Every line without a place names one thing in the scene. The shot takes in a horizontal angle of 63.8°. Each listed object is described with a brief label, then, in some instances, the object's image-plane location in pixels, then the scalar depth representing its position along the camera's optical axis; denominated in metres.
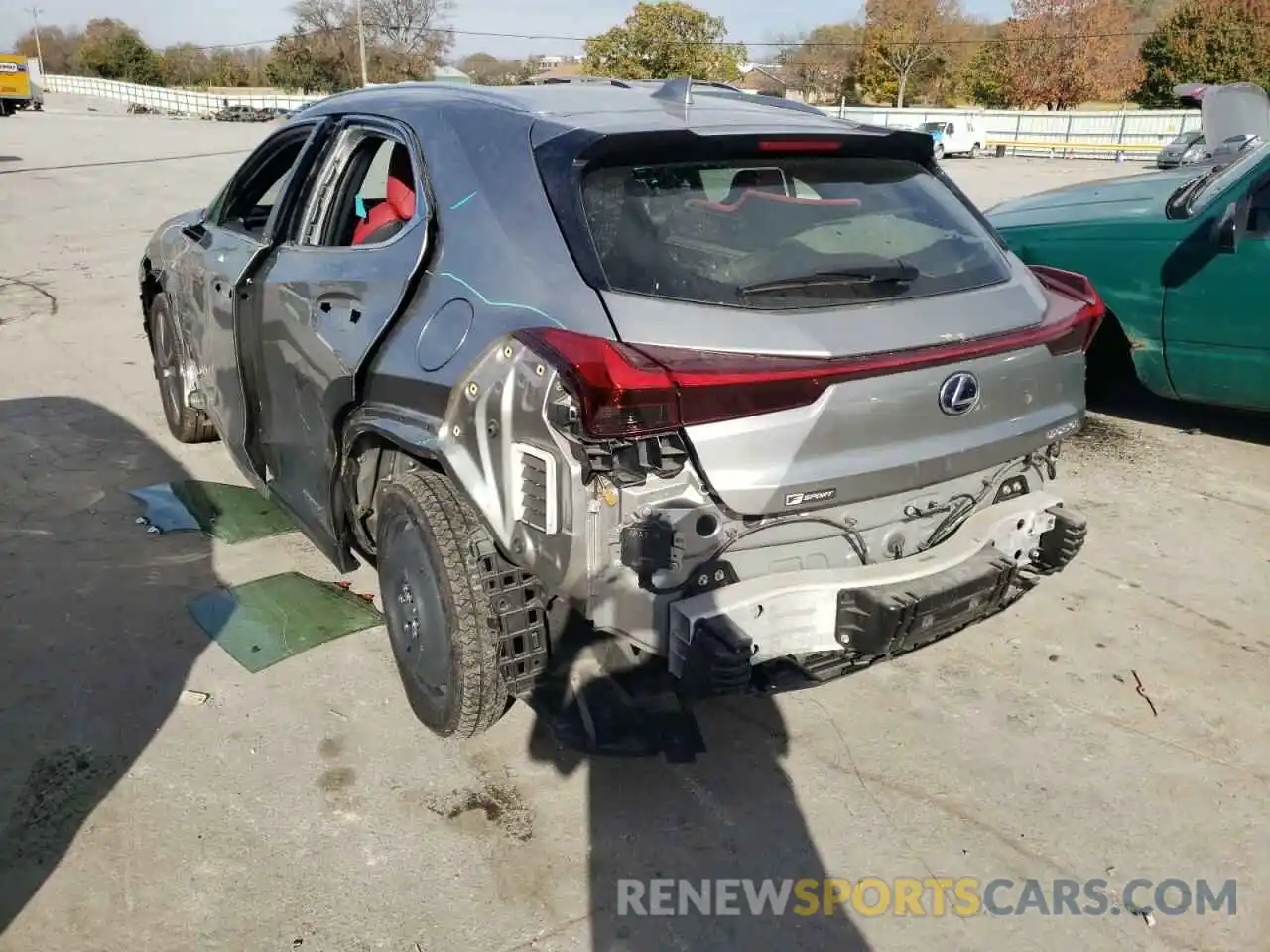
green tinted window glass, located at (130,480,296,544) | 4.50
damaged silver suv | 2.38
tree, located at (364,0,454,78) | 67.94
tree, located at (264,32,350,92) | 69.69
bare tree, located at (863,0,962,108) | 61.94
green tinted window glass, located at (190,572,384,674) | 3.61
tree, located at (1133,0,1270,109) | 48.31
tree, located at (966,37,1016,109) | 60.22
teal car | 5.13
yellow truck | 41.12
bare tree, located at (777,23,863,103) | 70.50
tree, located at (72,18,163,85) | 83.25
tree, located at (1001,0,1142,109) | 56.44
